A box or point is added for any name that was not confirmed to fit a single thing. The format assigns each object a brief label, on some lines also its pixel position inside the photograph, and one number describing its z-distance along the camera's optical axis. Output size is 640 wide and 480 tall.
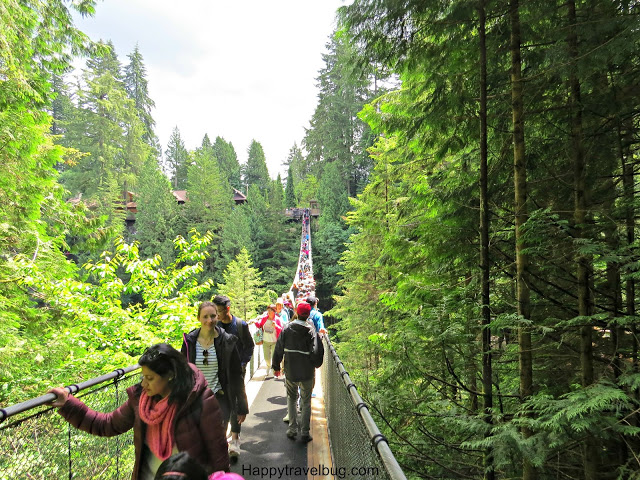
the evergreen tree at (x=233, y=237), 31.91
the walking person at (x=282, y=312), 6.47
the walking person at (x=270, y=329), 6.19
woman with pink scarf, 1.58
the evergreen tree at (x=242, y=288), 21.23
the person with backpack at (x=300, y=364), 3.72
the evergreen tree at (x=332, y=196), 36.53
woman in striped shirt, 2.70
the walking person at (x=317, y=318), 5.28
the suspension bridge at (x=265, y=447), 1.79
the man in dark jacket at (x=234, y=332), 3.32
